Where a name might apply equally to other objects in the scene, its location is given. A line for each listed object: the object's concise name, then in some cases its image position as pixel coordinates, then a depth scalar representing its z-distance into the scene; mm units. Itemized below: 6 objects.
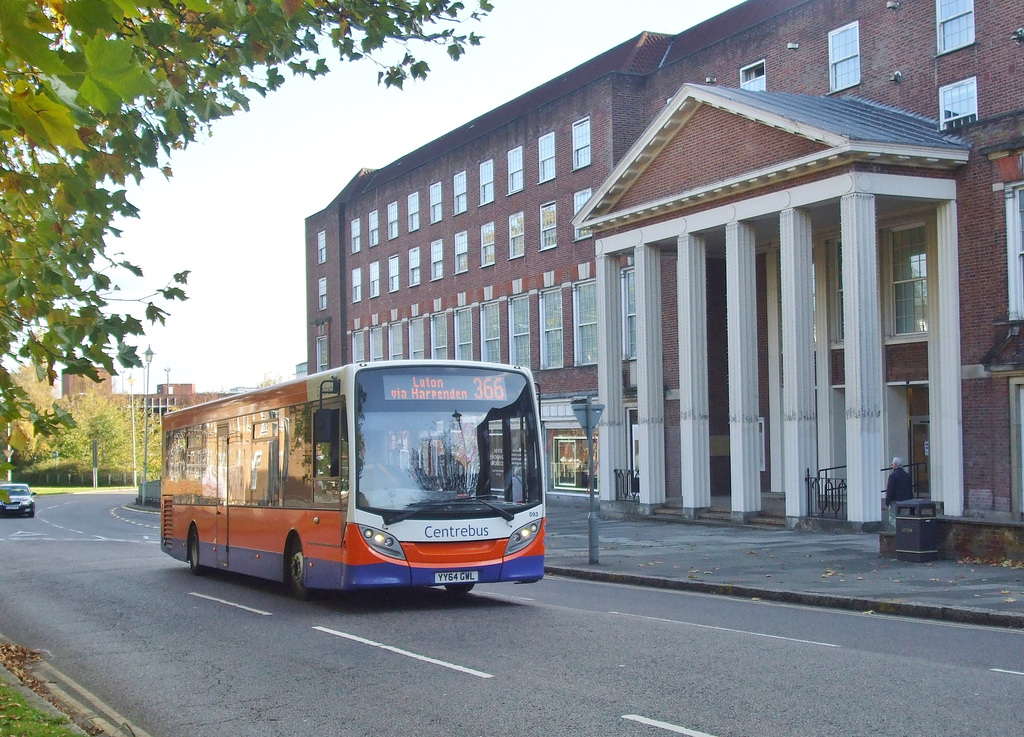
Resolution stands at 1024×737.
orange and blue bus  13758
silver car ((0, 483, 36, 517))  51281
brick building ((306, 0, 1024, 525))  25188
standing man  23922
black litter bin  18625
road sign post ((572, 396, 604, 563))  20453
